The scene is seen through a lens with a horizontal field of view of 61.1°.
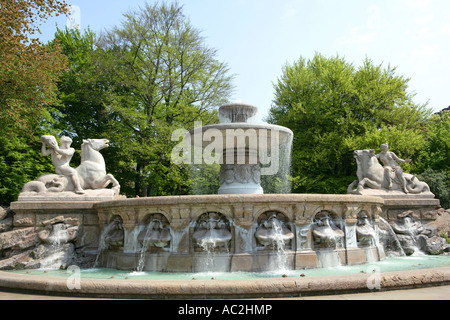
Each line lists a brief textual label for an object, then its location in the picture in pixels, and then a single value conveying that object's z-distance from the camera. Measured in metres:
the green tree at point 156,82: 22.28
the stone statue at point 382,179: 10.52
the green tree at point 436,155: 20.97
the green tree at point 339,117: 23.12
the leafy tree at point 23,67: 13.77
